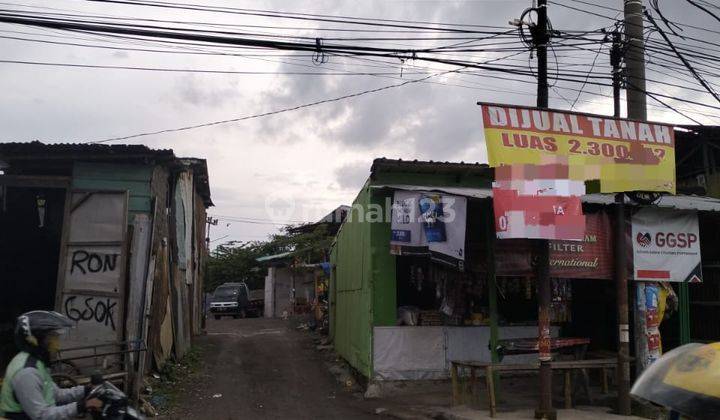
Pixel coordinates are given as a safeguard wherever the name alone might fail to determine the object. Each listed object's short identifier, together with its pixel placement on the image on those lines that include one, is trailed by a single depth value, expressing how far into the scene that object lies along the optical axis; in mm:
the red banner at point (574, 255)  10984
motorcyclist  4027
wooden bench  9508
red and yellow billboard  9250
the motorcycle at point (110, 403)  4168
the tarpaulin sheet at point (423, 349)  12000
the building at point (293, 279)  32406
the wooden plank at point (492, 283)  10797
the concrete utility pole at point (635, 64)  13180
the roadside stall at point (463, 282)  10953
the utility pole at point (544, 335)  9070
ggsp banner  10961
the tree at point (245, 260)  40969
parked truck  33812
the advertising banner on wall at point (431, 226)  10820
